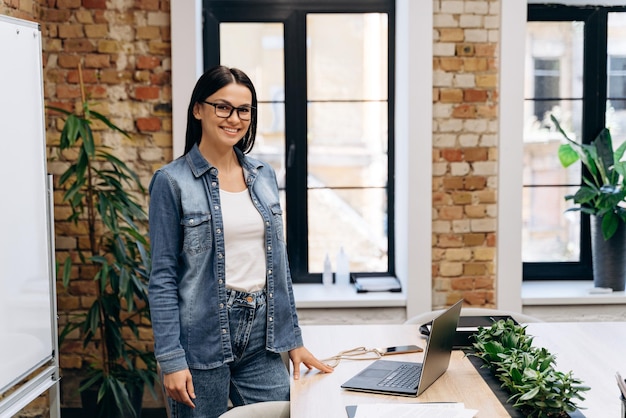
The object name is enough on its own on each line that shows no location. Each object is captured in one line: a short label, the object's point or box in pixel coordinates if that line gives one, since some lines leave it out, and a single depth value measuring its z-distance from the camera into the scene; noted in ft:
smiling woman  7.73
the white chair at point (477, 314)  10.60
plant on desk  6.35
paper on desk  6.53
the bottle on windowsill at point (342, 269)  14.73
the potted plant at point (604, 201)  13.89
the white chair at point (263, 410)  7.09
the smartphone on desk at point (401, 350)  8.55
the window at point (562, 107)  14.80
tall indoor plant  12.10
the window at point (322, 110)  14.66
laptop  7.13
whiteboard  8.95
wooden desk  6.95
